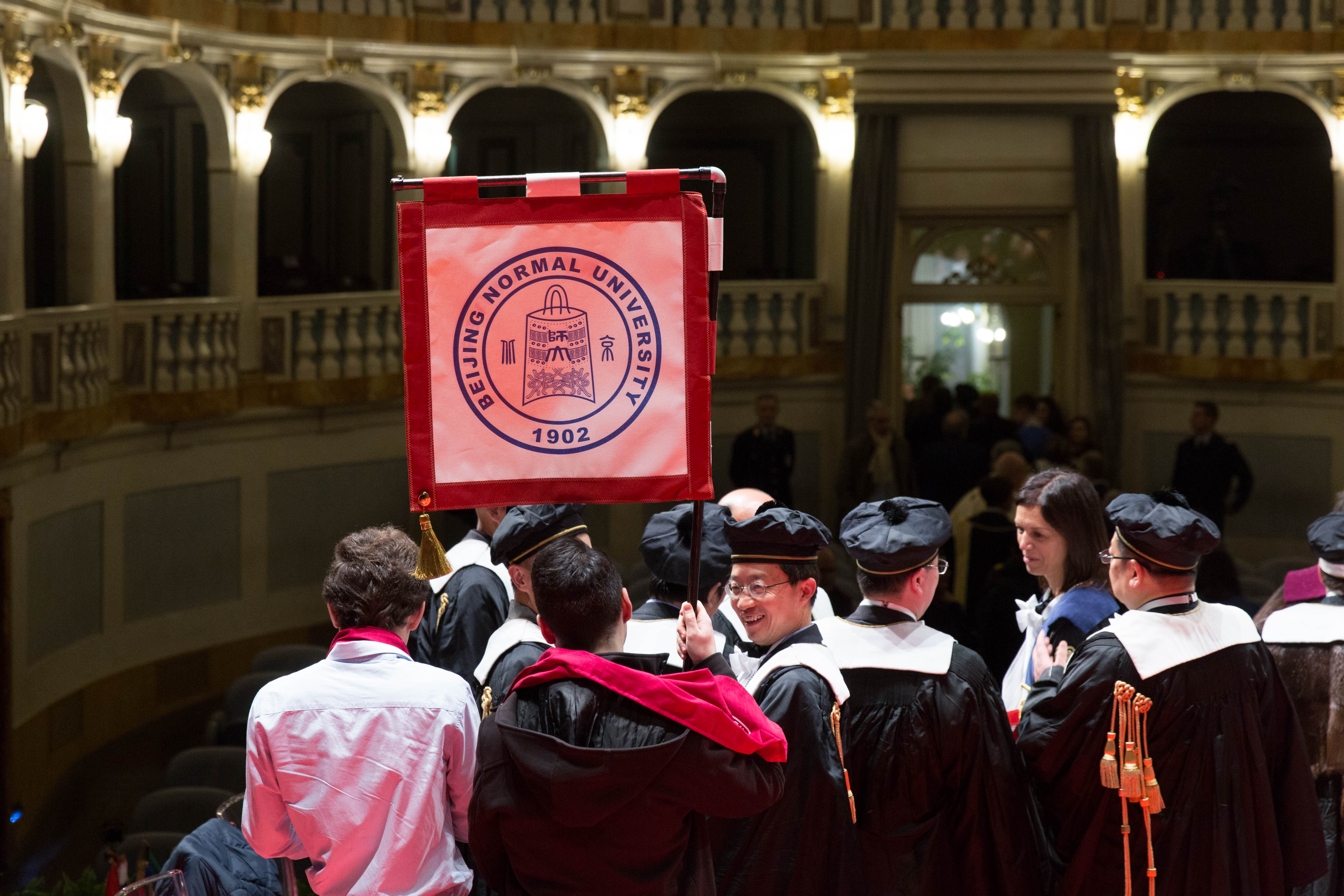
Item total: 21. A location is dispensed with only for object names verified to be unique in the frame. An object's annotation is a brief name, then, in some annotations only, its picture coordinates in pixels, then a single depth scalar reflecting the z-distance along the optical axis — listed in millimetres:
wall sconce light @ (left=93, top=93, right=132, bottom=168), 9398
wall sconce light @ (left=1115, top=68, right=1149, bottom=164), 12438
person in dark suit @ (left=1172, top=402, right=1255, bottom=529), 10828
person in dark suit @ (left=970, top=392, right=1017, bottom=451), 11266
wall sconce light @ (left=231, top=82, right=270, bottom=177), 10547
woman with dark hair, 4148
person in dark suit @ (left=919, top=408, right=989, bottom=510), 9969
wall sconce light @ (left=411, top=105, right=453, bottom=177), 11531
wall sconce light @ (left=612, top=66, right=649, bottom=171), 12117
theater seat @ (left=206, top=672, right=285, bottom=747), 7234
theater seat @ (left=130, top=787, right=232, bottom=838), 6164
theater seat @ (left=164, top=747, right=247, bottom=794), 6586
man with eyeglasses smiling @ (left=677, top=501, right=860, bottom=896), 3314
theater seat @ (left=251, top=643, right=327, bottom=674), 7691
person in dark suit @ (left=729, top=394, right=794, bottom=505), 10992
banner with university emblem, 3227
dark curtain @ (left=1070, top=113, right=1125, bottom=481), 12484
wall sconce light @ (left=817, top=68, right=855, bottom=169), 12453
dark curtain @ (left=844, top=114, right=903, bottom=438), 12578
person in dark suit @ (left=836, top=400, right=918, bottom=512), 10906
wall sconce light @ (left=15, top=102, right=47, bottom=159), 8453
